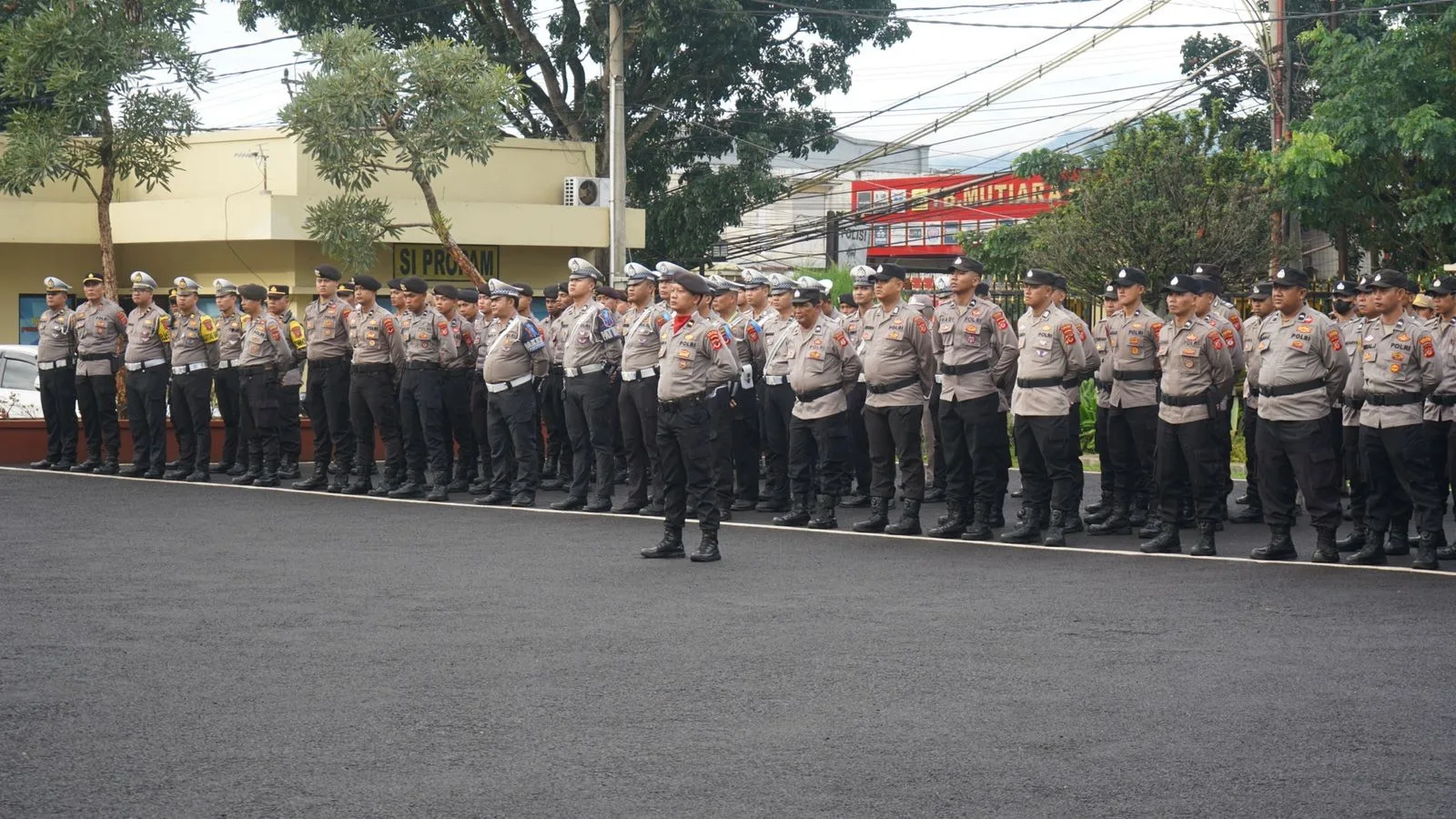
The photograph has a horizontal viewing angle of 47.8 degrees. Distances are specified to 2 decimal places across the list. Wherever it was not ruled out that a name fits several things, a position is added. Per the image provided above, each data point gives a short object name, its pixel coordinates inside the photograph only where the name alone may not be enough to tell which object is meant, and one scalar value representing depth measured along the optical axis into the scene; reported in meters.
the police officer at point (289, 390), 15.85
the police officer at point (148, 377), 16.23
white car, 18.28
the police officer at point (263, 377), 15.56
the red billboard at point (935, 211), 45.00
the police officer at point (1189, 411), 10.89
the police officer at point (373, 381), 14.67
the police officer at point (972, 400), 11.96
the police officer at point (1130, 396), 11.95
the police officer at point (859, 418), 13.54
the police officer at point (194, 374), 16.05
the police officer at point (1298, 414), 10.41
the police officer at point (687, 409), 10.58
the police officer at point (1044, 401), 11.60
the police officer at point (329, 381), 14.97
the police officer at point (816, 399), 12.62
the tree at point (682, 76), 28.53
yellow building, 25.03
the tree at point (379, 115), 21.78
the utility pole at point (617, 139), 24.34
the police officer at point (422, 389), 14.55
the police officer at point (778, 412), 13.78
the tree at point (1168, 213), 20.47
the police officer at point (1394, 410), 10.27
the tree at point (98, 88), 19.80
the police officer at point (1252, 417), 11.88
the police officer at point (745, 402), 13.93
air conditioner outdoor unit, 28.00
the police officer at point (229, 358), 15.98
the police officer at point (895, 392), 12.20
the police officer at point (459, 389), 14.83
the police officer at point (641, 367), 12.42
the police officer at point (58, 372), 16.88
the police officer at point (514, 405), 13.98
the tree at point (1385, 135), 19.92
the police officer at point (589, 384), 13.45
